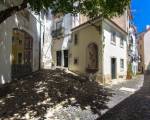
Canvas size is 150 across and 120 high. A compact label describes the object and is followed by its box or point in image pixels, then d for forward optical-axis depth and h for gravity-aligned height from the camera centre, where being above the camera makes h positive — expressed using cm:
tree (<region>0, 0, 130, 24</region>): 421 +250
